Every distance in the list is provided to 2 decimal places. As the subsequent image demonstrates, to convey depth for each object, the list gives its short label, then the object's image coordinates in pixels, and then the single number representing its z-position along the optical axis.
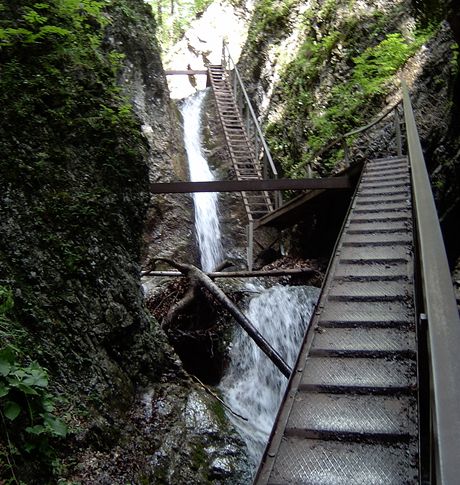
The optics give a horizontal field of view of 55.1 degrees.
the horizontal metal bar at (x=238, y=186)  6.75
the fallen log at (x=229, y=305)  5.21
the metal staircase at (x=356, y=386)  2.22
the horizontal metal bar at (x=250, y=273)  7.36
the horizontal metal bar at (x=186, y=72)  19.38
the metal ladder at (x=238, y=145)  13.42
